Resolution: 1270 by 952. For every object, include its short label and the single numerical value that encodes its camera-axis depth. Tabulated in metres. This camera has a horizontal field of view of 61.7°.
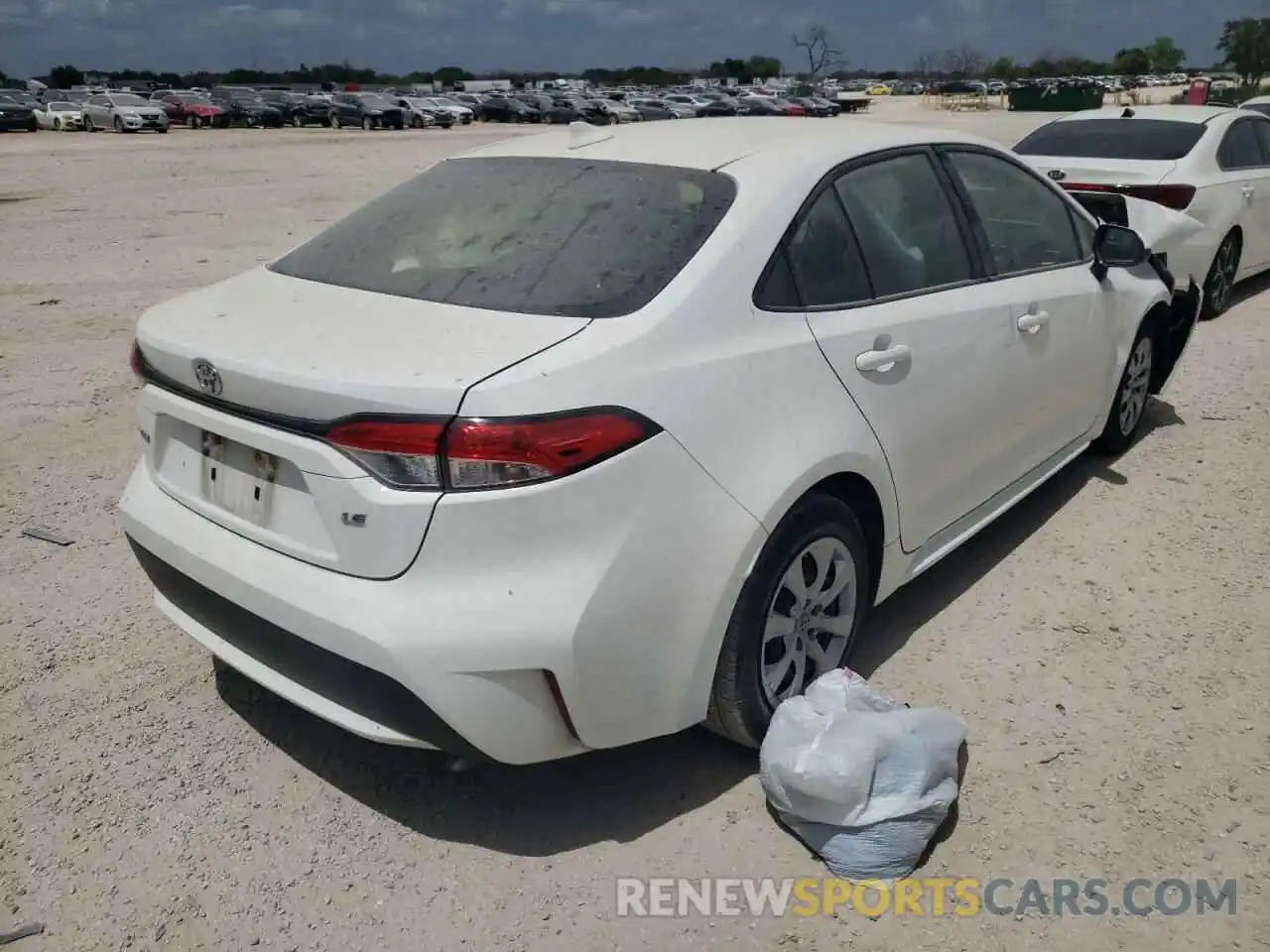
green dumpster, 53.28
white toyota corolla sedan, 2.30
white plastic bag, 2.56
